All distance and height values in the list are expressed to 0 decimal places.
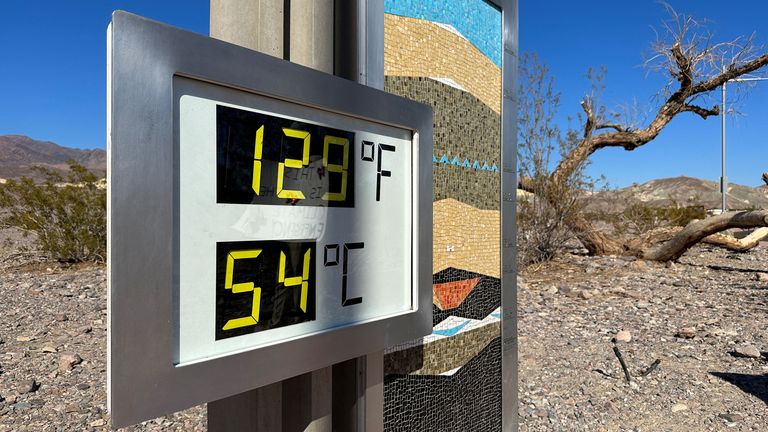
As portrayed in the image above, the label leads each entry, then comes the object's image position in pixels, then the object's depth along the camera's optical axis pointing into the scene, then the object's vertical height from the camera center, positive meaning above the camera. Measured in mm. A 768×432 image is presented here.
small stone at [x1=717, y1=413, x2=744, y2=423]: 2927 -1146
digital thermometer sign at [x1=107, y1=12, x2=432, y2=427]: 870 -5
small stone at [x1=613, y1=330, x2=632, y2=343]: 4467 -1039
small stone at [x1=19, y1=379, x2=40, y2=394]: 3130 -1049
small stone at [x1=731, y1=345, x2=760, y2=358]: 3984 -1044
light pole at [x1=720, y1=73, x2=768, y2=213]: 14427 +1145
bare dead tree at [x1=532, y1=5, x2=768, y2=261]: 8289 +1387
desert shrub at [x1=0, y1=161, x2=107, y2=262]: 8211 +85
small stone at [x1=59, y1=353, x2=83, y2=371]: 3545 -1020
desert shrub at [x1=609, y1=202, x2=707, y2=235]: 9711 -2
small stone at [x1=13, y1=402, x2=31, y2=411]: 2913 -1087
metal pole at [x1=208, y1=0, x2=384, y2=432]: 1377 +428
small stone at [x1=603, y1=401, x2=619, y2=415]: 3065 -1152
